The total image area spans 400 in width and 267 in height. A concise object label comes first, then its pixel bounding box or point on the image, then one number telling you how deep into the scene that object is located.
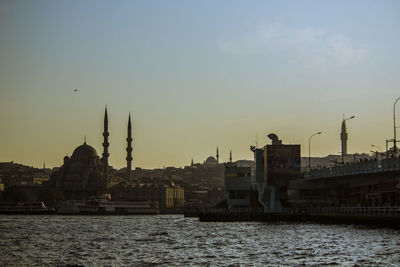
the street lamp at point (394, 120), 83.81
